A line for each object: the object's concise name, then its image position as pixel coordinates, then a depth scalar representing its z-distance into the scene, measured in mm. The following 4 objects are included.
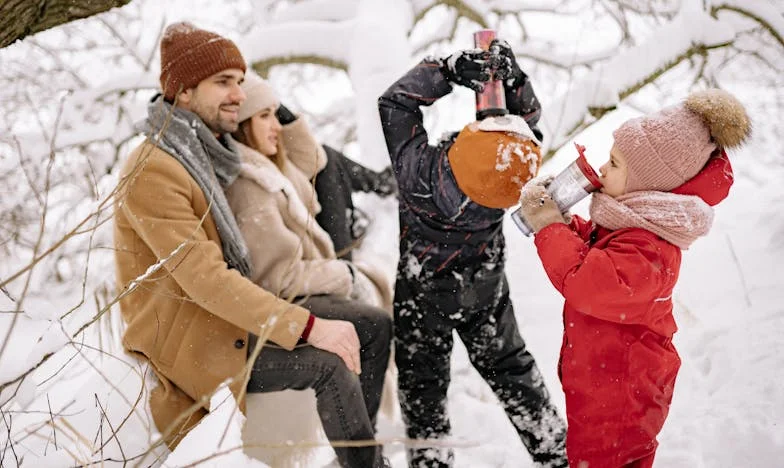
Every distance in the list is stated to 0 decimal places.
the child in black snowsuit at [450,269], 1863
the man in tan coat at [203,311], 1933
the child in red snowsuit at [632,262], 1469
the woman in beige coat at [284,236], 2191
